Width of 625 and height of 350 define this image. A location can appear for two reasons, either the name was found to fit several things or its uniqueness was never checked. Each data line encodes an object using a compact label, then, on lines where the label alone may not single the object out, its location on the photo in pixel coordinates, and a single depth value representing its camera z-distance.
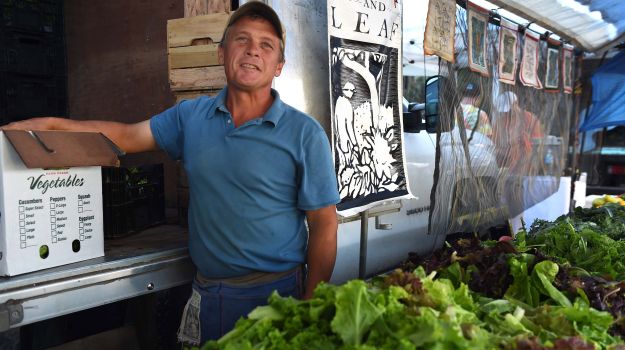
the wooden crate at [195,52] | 2.95
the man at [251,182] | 2.39
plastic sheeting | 4.80
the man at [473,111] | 5.03
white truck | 2.18
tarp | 8.73
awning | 5.73
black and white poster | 3.43
